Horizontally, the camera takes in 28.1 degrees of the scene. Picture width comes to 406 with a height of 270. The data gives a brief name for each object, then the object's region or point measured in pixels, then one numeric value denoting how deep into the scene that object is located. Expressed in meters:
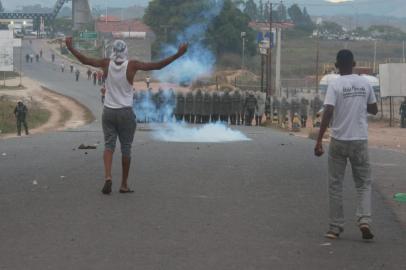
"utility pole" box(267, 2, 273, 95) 46.31
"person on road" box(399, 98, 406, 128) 44.04
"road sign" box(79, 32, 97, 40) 81.25
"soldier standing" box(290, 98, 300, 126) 40.06
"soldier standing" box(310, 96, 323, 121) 40.72
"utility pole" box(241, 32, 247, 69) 43.50
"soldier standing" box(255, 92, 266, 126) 37.72
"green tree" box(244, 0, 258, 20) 134.75
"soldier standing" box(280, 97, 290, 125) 40.16
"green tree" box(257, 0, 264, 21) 108.86
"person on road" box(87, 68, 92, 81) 85.95
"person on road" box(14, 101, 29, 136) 37.44
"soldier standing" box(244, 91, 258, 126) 36.94
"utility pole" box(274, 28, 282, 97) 48.03
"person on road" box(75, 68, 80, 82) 83.44
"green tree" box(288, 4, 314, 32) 175.59
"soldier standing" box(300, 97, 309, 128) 40.56
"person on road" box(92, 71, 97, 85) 77.33
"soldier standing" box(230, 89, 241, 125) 36.03
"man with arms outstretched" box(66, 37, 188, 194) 9.61
